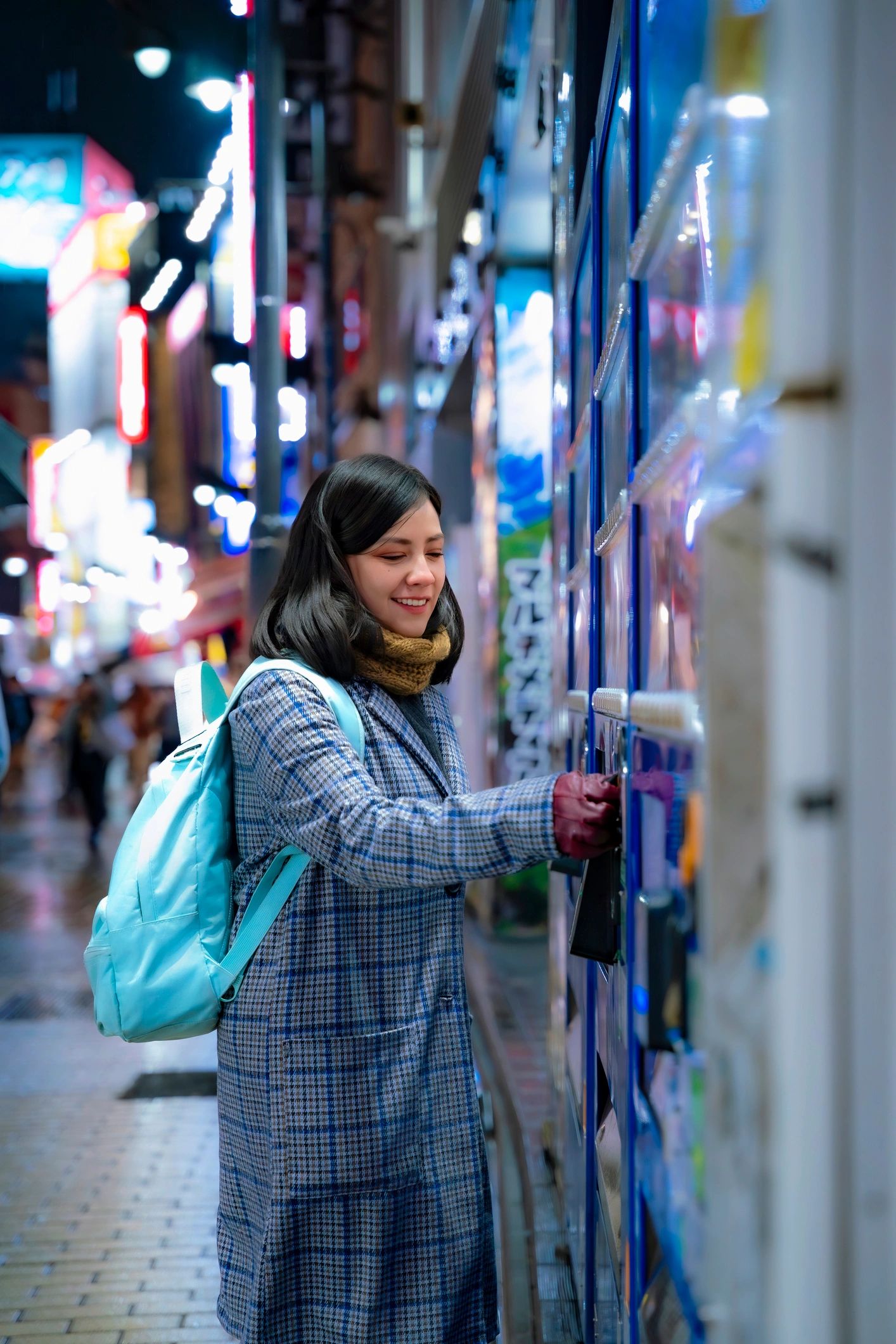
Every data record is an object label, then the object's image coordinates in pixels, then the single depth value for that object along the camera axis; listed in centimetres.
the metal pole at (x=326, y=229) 1340
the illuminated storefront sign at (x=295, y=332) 1645
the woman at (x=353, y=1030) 204
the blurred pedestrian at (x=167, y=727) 1450
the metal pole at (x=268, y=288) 609
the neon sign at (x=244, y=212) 654
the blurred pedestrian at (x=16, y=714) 1605
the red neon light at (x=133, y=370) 1984
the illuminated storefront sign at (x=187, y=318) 2745
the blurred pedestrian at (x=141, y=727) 1994
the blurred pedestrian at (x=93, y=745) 1394
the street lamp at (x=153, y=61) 623
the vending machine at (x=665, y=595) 96
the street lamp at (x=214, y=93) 704
